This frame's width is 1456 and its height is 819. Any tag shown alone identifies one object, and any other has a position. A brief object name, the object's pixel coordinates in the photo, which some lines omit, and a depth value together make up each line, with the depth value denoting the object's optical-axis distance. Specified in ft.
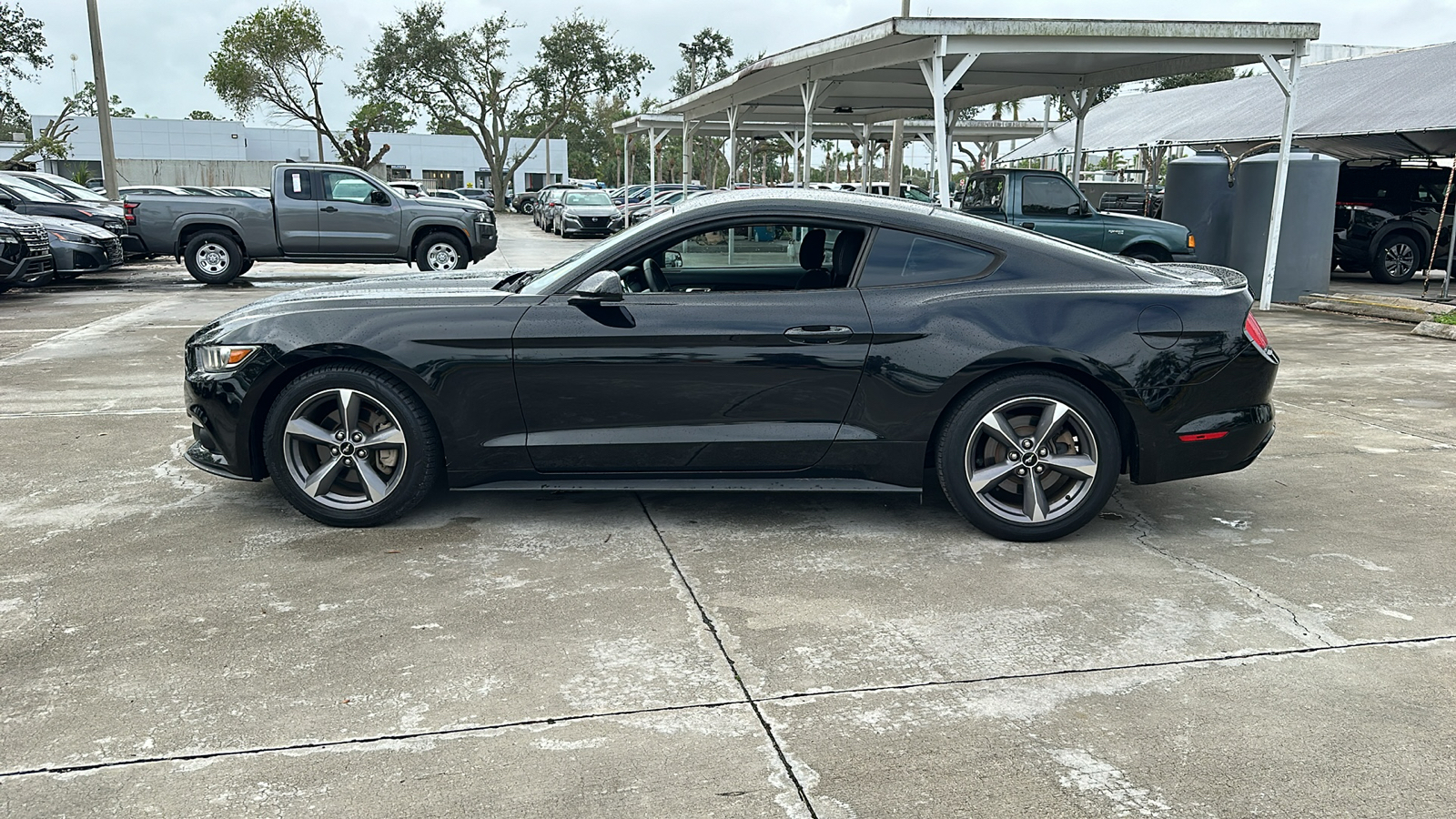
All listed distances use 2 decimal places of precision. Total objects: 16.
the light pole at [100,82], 76.89
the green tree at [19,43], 126.21
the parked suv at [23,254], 42.52
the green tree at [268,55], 149.48
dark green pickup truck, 44.01
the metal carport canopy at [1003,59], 37.78
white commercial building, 241.96
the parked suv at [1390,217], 54.70
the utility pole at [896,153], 88.02
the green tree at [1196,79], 169.68
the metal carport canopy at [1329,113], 53.98
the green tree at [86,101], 212.43
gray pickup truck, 51.83
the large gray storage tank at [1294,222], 46.14
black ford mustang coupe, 14.38
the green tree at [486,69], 159.94
